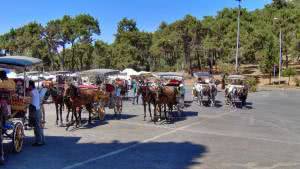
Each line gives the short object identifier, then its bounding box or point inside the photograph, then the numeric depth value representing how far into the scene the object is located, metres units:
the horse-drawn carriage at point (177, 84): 16.32
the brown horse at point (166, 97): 14.87
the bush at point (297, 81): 42.46
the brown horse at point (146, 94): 14.70
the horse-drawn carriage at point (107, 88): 16.81
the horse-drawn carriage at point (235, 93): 22.64
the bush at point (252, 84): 35.34
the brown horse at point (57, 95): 13.72
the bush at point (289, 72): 44.12
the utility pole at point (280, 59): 44.20
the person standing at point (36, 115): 9.85
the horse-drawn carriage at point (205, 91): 22.20
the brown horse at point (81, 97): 13.19
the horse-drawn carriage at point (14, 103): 8.55
